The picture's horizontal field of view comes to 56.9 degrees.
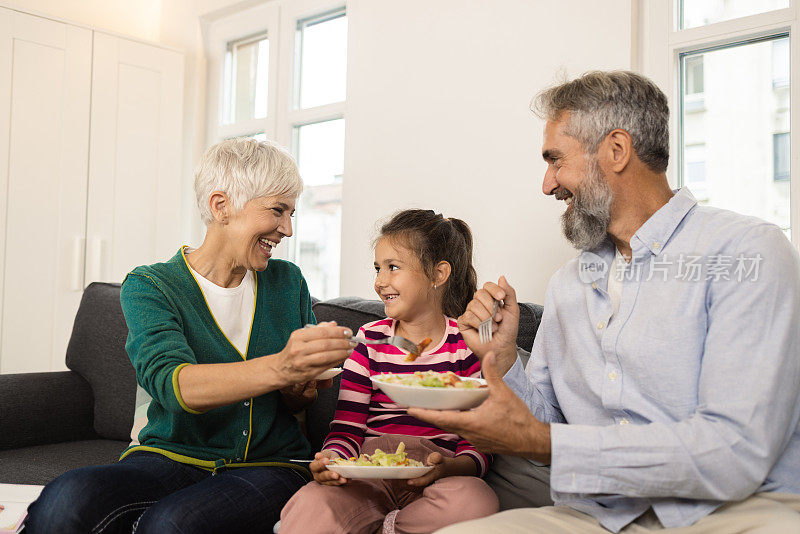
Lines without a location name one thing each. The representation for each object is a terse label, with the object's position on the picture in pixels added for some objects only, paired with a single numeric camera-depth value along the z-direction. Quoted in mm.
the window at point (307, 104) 4004
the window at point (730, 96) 2334
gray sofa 2348
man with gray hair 1231
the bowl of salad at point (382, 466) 1396
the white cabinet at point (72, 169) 3764
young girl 1597
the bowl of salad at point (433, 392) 1233
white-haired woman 1499
